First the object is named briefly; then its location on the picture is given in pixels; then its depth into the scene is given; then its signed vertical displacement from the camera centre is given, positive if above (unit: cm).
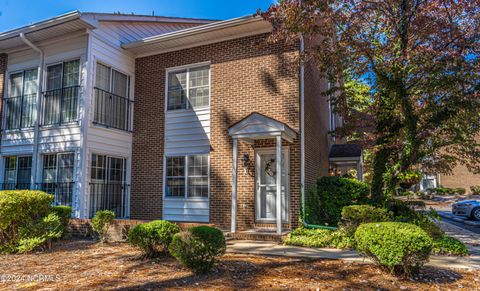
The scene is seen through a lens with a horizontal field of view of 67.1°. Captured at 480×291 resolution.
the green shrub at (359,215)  820 -77
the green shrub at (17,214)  812 -74
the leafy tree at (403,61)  836 +291
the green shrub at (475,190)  3587 -79
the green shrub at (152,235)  673 -100
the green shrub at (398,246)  535 -97
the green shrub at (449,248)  751 -138
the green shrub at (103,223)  877 -100
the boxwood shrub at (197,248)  570 -106
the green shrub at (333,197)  1045 -45
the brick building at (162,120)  1026 +192
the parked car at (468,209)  1689 -127
